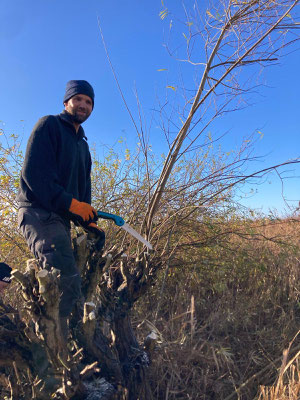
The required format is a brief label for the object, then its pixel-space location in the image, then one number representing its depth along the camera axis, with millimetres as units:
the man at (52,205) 1836
